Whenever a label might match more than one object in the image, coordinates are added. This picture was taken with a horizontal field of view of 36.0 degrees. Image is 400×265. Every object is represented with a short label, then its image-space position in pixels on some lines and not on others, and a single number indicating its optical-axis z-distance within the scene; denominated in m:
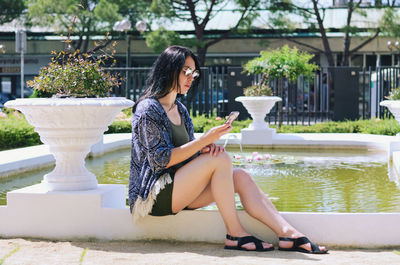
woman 3.36
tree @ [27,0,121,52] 22.94
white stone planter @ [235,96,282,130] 9.60
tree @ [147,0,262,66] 22.08
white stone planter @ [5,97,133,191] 3.63
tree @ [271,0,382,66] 22.80
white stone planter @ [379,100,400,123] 6.98
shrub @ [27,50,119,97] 3.88
